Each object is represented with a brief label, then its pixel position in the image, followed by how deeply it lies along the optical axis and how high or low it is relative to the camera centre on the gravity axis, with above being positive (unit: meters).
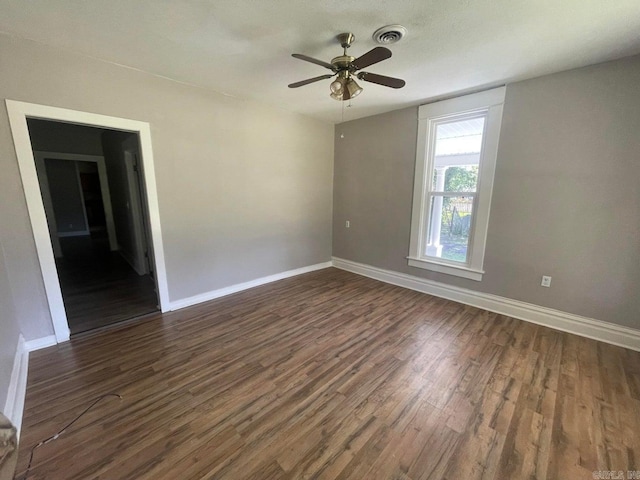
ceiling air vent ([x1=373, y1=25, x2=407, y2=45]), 1.85 +1.18
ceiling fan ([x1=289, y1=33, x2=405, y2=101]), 1.93 +0.90
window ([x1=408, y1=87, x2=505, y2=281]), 3.03 +0.16
